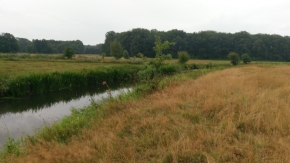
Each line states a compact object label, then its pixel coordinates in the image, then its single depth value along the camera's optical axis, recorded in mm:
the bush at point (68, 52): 37088
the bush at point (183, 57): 38062
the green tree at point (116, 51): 44906
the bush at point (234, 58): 43031
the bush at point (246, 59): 46159
